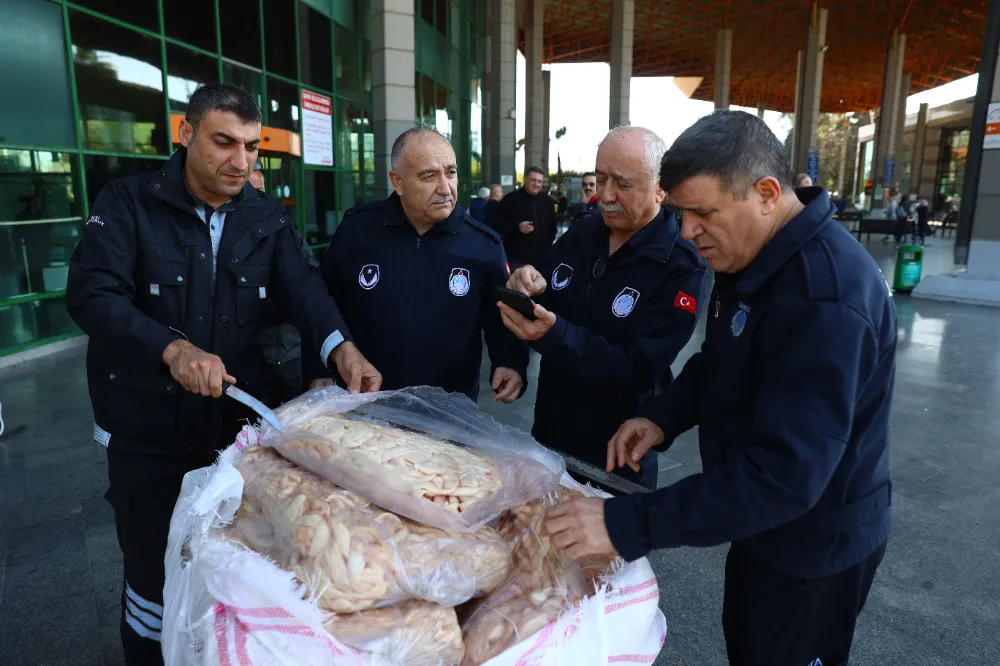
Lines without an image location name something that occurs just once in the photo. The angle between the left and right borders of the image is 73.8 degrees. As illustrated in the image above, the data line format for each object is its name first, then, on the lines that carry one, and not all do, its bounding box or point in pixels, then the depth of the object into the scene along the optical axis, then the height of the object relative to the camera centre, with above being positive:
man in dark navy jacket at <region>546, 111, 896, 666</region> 1.16 -0.39
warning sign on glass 11.27 +1.20
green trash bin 11.30 -1.04
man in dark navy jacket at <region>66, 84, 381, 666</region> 2.01 -0.31
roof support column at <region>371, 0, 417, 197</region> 11.00 +2.10
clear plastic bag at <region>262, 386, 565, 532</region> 1.20 -0.51
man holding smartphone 2.17 -0.36
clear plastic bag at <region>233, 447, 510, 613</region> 1.05 -0.57
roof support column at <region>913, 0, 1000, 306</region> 10.90 -0.17
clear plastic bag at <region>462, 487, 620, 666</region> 1.08 -0.67
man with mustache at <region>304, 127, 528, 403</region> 2.54 -0.32
